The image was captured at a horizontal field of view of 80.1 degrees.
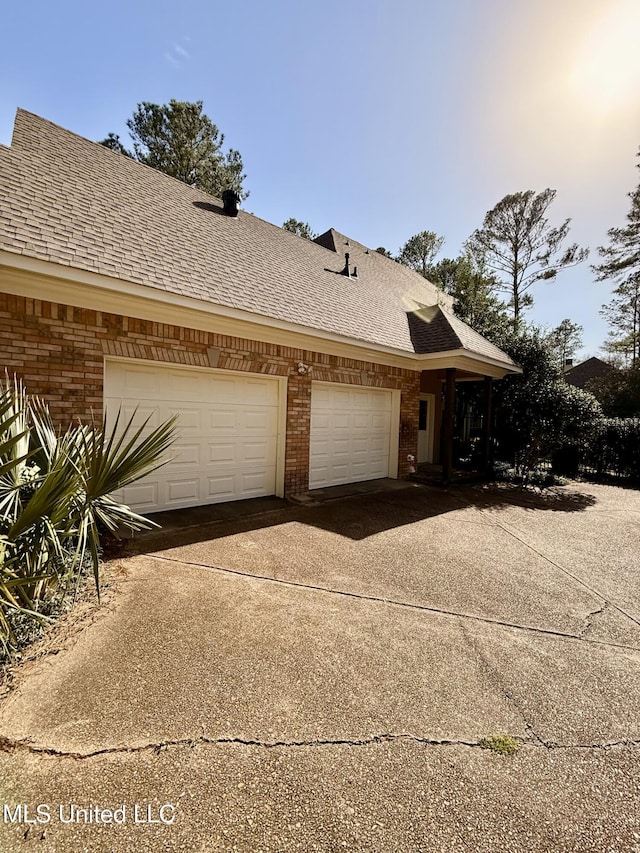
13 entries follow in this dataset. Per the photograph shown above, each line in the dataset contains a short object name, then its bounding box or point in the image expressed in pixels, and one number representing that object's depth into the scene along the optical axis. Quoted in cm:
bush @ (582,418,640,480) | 1195
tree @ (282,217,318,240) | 2603
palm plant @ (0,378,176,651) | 242
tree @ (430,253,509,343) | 1268
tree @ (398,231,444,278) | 2814
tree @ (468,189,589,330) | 1886
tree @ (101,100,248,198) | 1847
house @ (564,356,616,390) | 2880
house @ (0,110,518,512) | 468
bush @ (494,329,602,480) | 1027
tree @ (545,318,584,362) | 2514
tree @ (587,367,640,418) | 1566
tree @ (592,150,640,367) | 1738
